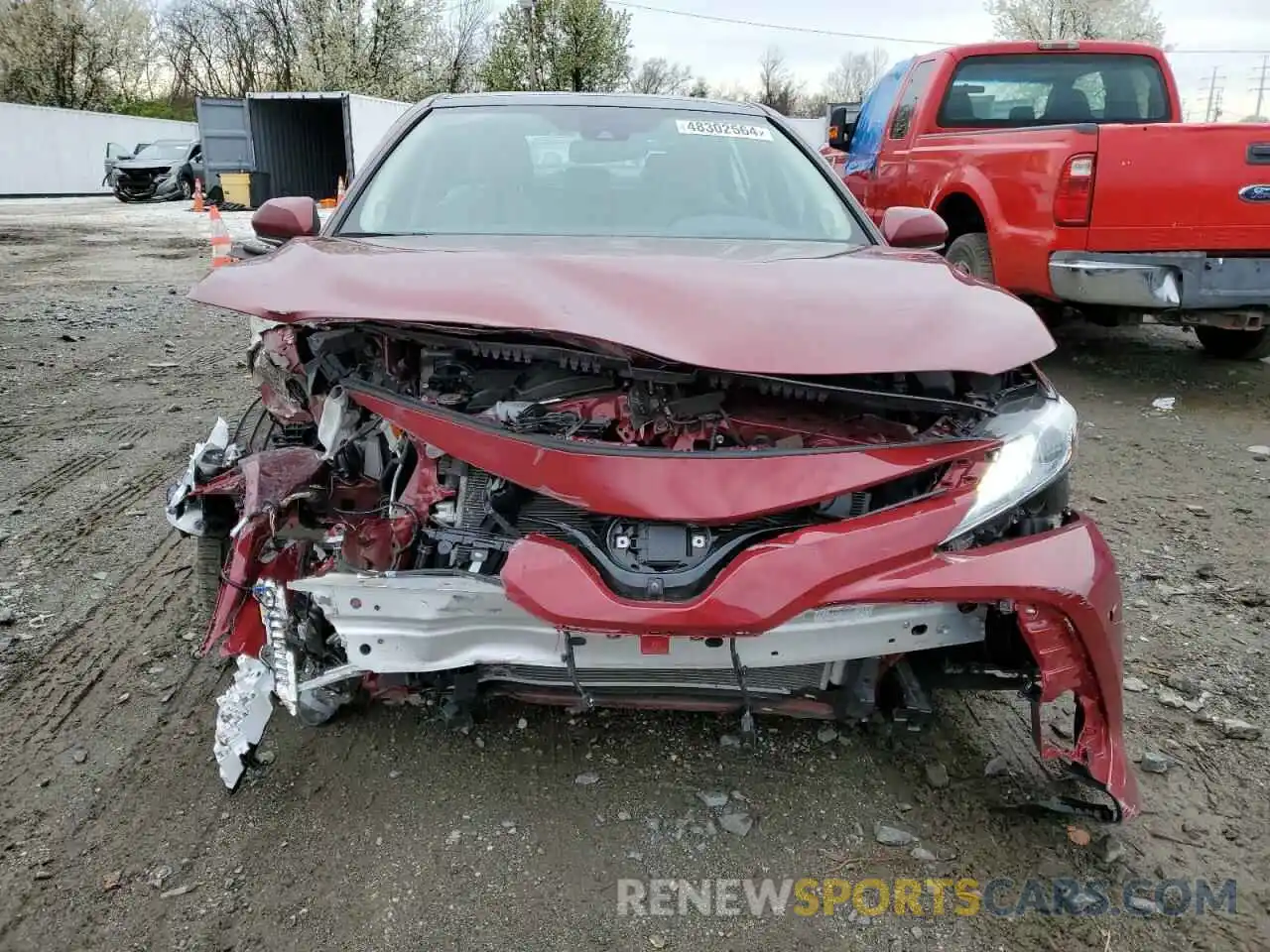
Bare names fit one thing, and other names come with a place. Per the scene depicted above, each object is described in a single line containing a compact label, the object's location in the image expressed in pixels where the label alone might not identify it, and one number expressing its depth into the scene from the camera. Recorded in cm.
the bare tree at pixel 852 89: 5412
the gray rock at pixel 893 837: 221
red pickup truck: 521
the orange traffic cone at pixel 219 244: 965
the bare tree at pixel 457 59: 3834
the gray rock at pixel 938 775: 239
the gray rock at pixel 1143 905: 202
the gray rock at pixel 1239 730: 261
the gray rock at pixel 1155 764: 247
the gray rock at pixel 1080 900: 203
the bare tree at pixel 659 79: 5216
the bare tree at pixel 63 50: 3709
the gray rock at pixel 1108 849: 217
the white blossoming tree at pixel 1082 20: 3130
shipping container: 1916
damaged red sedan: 193
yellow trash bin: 2014
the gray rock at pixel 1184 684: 282
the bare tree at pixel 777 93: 5550
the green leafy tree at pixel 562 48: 3306
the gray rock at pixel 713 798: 233
